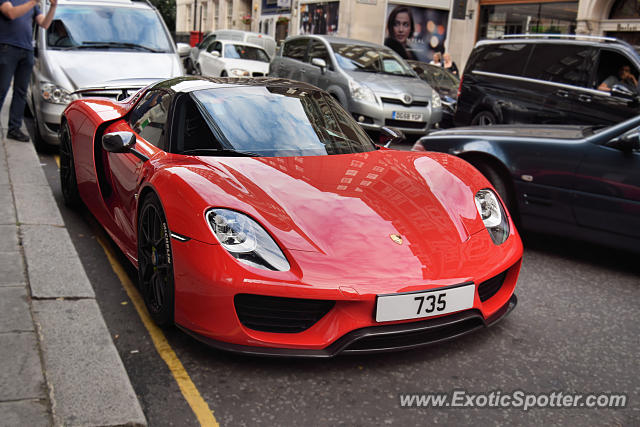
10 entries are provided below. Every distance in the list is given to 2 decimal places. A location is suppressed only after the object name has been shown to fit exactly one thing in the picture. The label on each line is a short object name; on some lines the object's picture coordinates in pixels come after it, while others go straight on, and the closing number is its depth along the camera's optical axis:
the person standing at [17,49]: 7.27
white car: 17.98
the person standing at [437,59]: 19.47
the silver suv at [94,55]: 7.60
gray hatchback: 11.24
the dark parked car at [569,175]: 4.90
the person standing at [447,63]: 18.78
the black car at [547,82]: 9.10
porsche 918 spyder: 3.10
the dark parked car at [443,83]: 13.25
